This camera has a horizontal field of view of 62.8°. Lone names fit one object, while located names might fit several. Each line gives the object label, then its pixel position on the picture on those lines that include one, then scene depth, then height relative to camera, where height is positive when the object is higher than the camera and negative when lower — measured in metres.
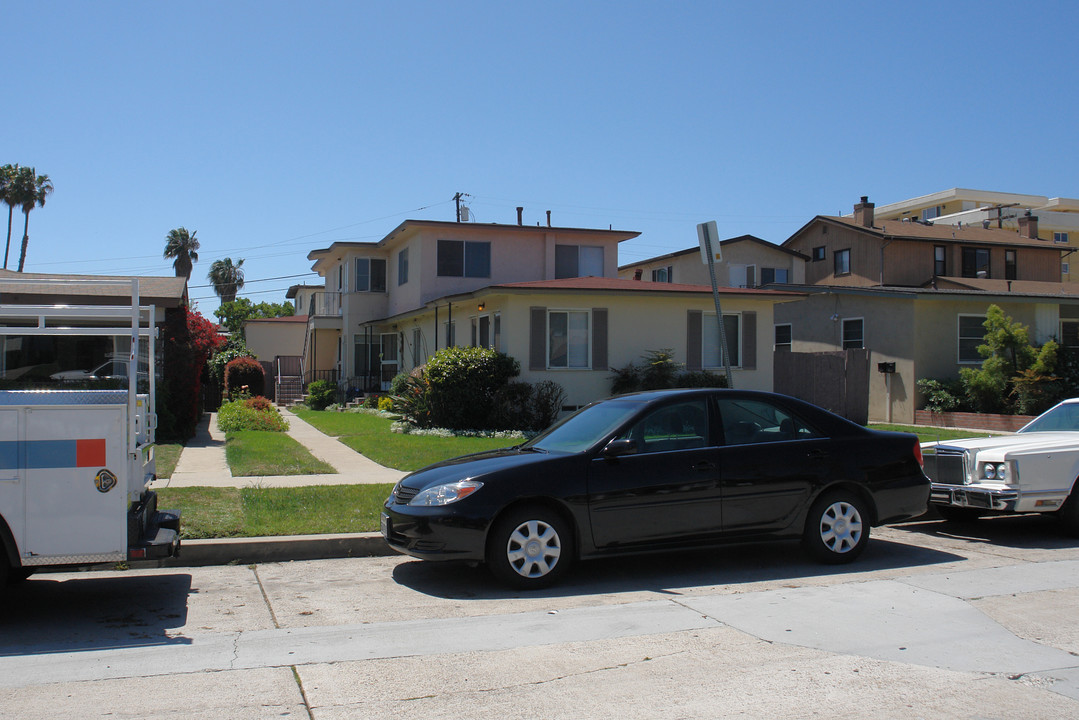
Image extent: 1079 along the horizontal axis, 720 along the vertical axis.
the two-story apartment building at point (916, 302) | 24.22 +2.33
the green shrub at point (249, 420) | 19.89 -0.83
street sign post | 10.14 +1.61
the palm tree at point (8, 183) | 57.69 +13.13
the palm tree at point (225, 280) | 85.88 +10.11
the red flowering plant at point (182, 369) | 17.73 +0.29
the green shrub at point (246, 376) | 32.83 +0.28
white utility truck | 5.66 -0.62
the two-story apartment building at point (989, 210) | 52.53 +12.53
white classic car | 8.66 -0.92
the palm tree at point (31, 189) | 58.12 +12.94
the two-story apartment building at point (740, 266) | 37.00 +5.06
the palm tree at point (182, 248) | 67.12 +10.34
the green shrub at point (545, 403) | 20.08 -0.45
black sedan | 6.91 -0.86
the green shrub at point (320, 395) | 29.91 -0.39
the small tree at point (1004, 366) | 22.44 +0.44
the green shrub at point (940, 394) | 23.20 -0.29
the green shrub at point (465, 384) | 19.64 -0.01
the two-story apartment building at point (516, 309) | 20.67 +1.97
